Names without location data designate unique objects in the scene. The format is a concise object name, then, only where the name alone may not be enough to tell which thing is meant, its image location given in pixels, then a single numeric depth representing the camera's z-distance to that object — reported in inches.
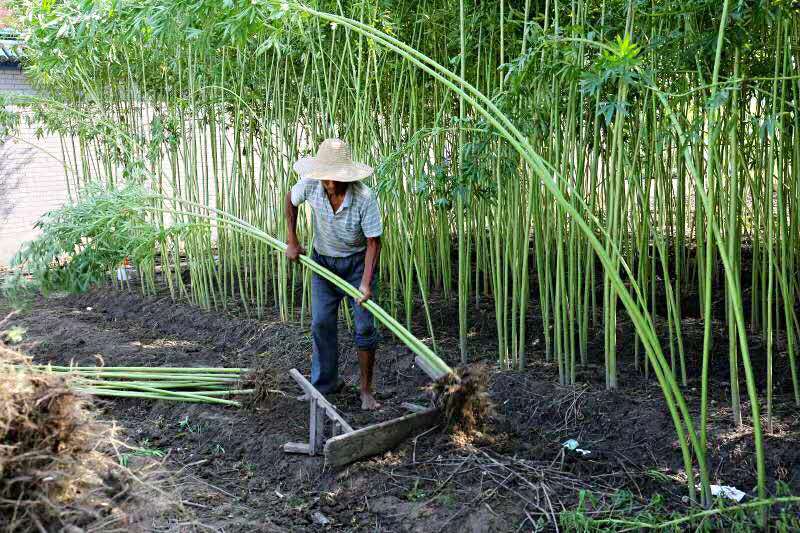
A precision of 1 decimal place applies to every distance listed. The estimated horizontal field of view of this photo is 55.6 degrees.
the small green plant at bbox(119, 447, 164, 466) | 135.8
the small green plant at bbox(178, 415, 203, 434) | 159.0
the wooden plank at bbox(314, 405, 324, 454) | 140.2
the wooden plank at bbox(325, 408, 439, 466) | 130.4
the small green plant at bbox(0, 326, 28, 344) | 93.4
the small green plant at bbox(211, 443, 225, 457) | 148.6
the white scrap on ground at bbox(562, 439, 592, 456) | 139.4
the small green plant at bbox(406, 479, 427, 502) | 123.5
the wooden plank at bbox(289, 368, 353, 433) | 135.0
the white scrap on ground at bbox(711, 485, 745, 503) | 120.0
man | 154.3
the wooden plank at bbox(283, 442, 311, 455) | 140.9
